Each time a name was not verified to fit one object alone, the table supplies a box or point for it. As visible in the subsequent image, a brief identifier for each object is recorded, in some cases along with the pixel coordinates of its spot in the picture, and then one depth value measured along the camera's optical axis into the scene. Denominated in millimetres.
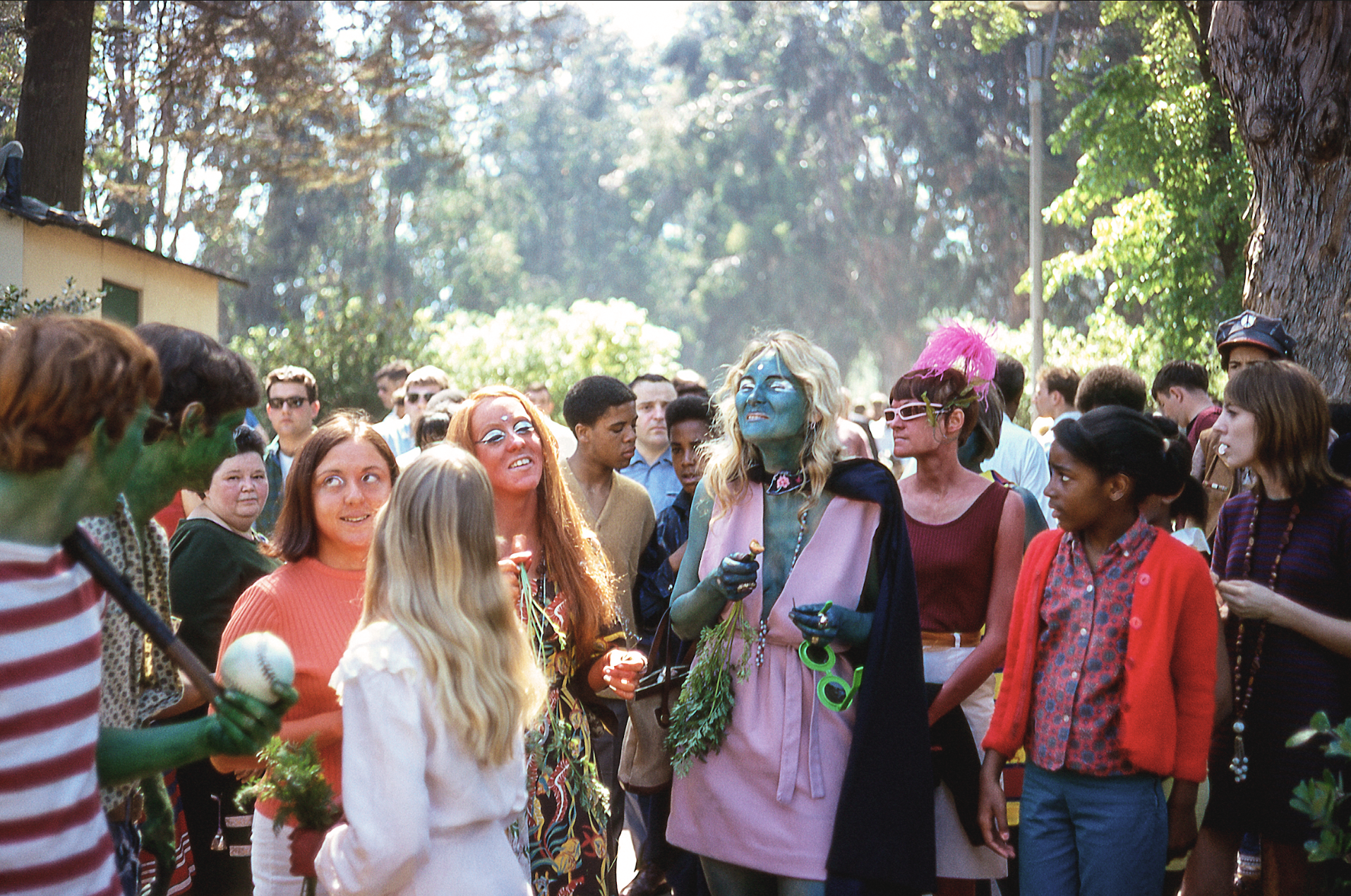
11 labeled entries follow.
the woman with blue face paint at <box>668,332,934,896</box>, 3479
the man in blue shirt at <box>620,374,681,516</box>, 7715
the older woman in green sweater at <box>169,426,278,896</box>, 4320
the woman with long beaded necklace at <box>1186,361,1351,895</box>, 3910
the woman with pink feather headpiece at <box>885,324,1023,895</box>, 4109
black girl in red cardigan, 3494
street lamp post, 14461
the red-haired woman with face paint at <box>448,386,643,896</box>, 3785
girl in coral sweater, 3303
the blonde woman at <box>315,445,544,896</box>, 2584
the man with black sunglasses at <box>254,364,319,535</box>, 8062
